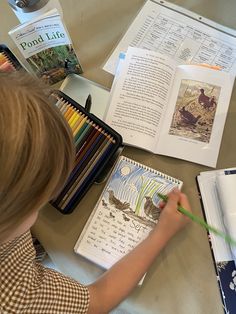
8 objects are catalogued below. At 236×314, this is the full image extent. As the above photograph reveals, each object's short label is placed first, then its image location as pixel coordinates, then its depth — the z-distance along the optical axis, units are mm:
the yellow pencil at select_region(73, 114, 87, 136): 625
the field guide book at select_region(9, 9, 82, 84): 629
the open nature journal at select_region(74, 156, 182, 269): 604
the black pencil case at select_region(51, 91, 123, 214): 615
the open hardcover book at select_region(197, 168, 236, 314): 572
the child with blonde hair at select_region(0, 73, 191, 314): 411
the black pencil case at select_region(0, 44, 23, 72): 667
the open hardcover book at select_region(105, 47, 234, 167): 675
